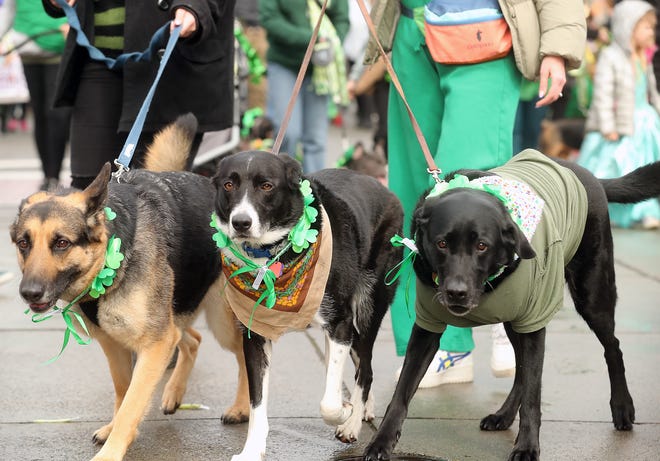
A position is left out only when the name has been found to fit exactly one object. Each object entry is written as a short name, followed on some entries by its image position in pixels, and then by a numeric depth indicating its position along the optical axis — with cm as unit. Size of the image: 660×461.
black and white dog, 392
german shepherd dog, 381
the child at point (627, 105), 1080
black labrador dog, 369
